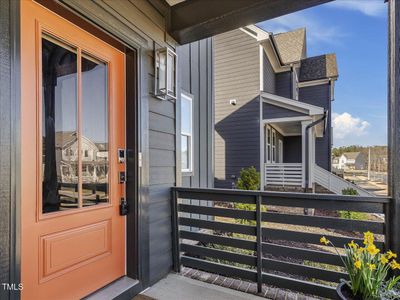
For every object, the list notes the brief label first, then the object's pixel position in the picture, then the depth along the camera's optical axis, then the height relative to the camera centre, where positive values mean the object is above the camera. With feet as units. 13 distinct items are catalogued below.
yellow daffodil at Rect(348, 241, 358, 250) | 5.49 -2.26
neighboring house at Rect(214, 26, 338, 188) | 22.54 +3.62
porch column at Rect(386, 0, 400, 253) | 5.68 +0.62
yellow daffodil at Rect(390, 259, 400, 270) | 4.91 -2.42
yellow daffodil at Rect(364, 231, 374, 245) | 5.16 -1.96
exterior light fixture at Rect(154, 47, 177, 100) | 7.45 +2.38
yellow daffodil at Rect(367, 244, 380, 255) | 4.96 -2.12
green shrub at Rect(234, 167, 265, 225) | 22.27 -2.97
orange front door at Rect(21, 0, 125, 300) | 4.57 -0.21
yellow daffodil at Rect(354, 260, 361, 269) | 4.99 -2.42
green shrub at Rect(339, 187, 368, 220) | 14.19 -4.08
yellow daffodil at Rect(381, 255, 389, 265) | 4.94 -2.31
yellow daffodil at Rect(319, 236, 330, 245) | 5.83 -2.27
